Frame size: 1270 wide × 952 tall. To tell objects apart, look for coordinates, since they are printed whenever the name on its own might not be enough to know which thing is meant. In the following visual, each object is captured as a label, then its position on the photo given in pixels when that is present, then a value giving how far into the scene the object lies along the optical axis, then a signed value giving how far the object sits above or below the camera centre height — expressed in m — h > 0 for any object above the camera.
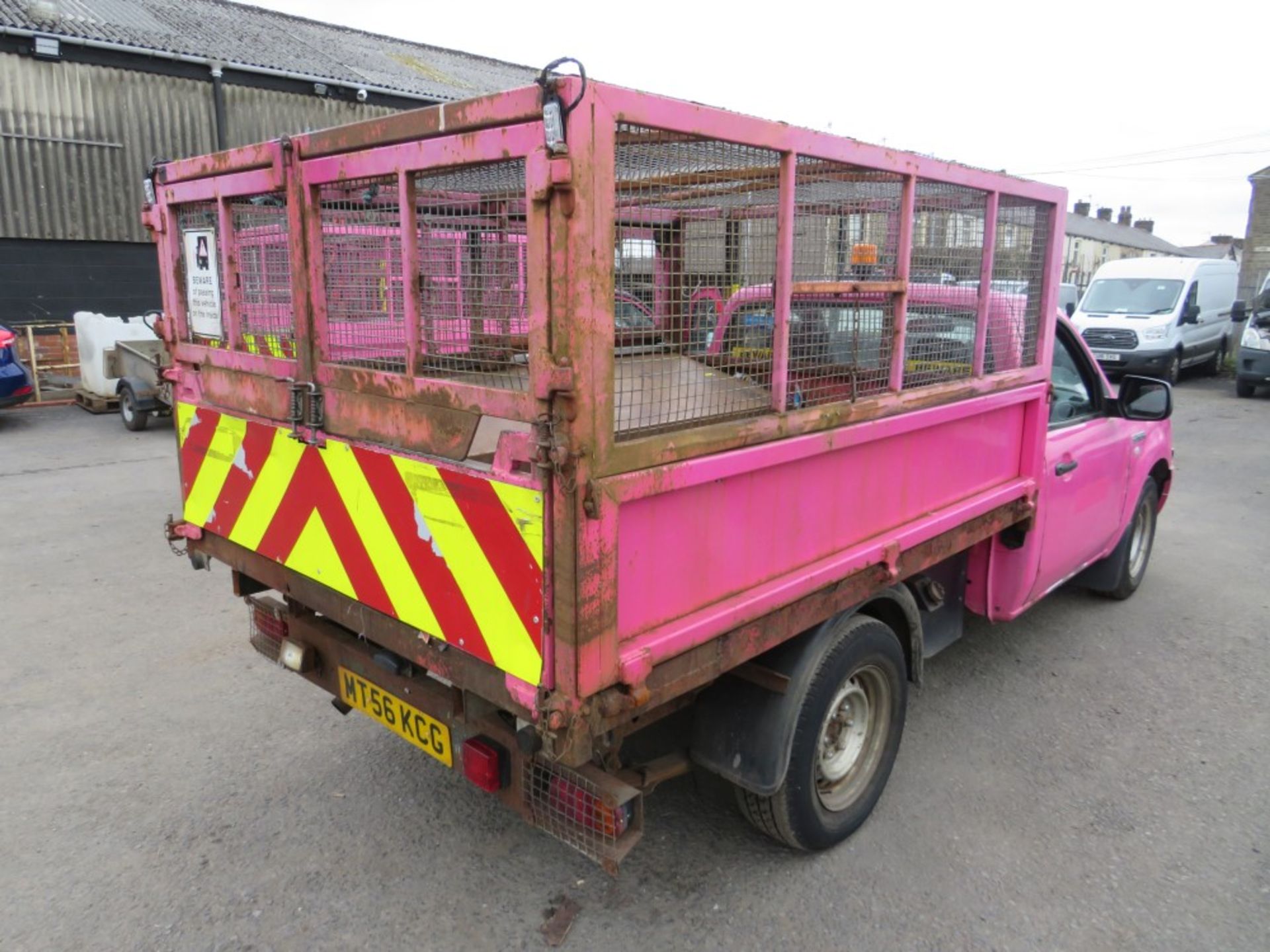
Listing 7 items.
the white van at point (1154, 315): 15.56 -0.18
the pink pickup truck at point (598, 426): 1.97 -0.35
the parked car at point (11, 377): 10.38 -0.99
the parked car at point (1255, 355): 14.13 -0.78
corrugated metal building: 13.23 +2.91
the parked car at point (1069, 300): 17.14 +0.09
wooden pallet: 11.52 -1.43
